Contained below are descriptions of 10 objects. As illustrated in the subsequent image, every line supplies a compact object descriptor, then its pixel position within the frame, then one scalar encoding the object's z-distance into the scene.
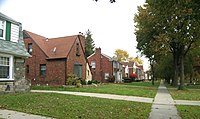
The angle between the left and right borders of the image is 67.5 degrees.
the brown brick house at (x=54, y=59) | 19.61
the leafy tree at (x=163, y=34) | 17.19
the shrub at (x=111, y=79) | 33.87
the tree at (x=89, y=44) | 51.19
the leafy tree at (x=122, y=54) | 72.33
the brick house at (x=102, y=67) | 33.70
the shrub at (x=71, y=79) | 17.60
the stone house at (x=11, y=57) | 11.12
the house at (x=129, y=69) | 52.20
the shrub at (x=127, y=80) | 39.64
